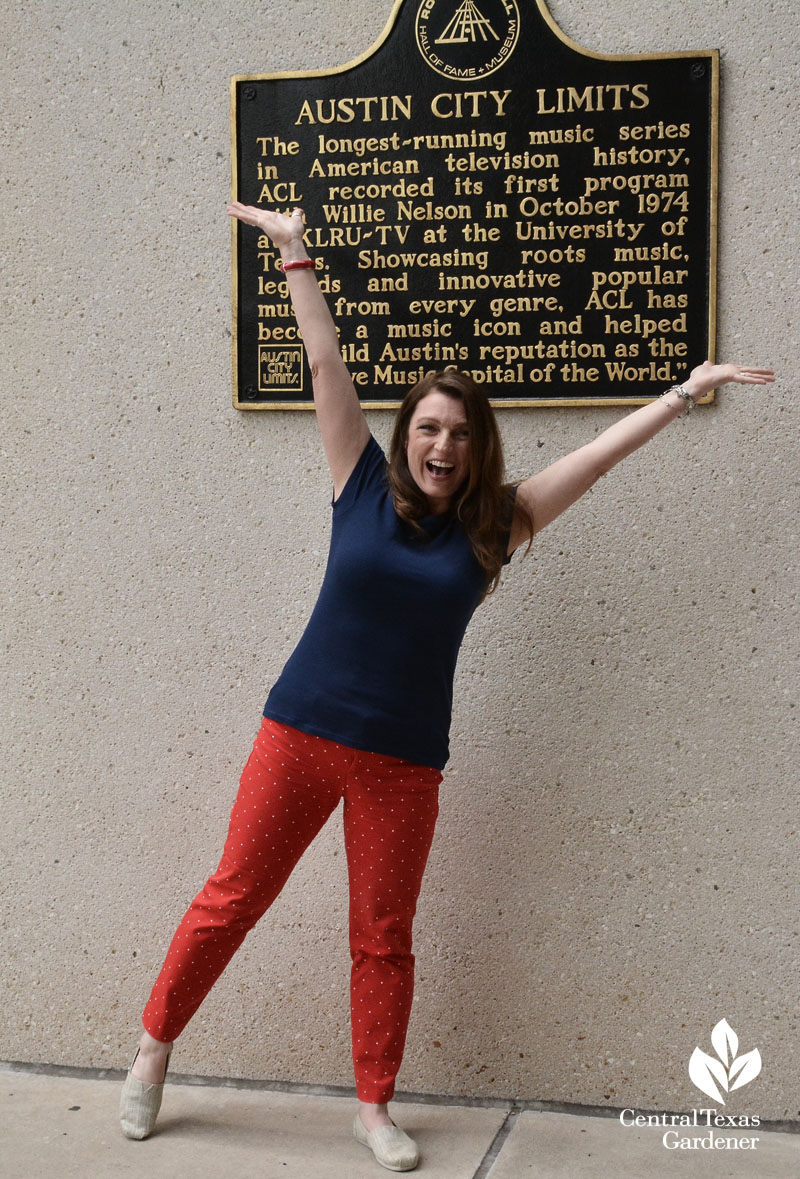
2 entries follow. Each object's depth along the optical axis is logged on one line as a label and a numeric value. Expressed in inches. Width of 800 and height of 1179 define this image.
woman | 101.2
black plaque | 113.7
